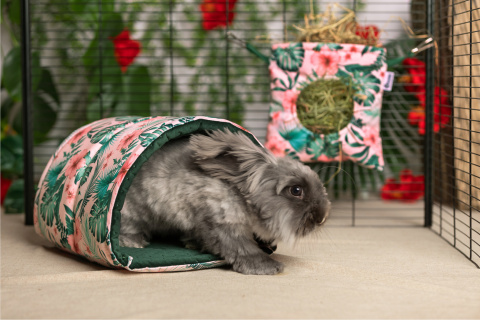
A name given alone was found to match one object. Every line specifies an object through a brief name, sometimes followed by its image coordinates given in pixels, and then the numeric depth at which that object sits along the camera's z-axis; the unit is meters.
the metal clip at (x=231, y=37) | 3.23
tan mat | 1.80
